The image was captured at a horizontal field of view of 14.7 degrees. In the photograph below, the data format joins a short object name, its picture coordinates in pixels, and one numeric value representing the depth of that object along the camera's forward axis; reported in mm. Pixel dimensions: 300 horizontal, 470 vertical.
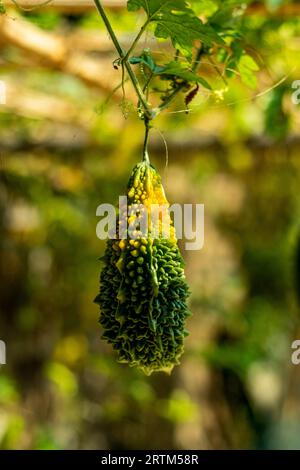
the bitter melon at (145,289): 689
